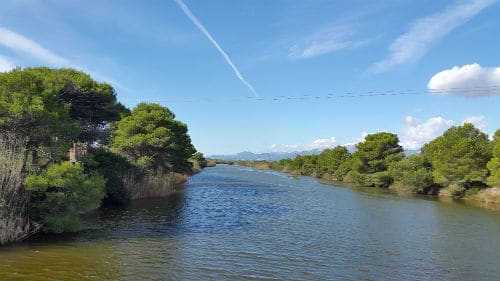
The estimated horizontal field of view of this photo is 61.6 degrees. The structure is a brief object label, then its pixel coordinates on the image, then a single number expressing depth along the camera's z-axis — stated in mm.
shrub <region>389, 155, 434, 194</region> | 49281
